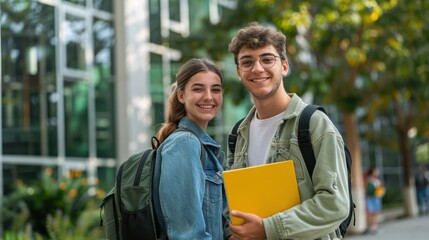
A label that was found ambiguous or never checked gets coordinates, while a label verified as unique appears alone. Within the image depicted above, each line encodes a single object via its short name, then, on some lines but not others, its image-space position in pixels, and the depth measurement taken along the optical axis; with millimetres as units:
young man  3234
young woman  3279
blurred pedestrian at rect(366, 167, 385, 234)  18922
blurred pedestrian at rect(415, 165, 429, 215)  28562
